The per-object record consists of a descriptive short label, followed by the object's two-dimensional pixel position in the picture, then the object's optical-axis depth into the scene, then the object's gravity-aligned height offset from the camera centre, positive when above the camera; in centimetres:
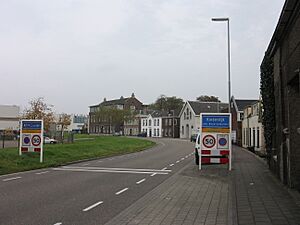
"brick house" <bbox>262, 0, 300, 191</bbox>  858 +142
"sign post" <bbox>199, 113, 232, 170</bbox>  1561 -33
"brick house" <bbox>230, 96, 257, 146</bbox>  4561 +303
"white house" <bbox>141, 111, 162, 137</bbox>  8978 +260
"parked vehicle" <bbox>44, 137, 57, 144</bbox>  4224 -120
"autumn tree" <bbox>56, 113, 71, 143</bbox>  5498 +195
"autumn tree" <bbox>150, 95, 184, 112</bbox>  9465 +910
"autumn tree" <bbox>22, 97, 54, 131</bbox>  4385 +258
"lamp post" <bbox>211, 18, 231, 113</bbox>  2087 +746
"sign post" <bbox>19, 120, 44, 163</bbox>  1818 -25
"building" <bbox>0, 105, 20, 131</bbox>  6592 +318
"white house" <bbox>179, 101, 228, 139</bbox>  7228 +514
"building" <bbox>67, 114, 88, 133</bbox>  10006 +298
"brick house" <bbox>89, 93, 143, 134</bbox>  10261 +355
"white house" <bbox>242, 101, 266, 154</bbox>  2752 +43
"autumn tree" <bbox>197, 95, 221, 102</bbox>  8506 +955
